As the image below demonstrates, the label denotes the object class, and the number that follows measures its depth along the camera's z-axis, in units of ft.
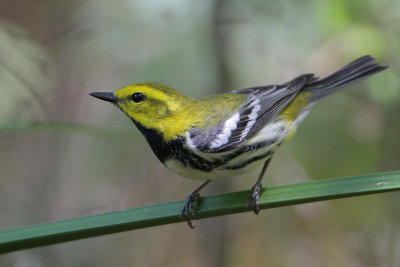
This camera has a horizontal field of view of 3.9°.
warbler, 7.01
